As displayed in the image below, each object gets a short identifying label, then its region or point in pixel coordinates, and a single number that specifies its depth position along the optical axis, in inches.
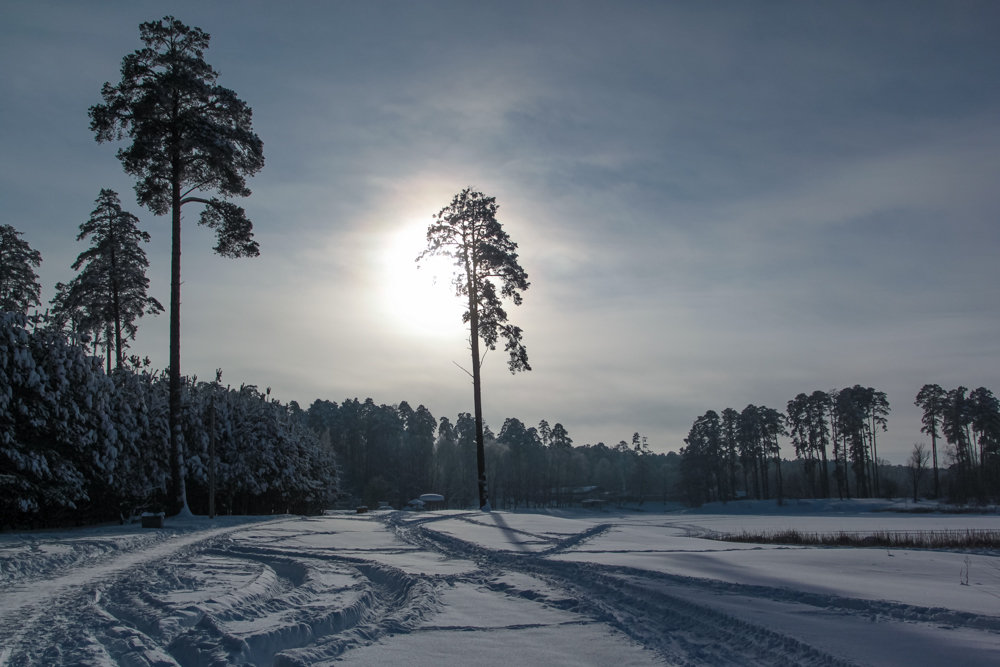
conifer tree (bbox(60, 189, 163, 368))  1533.0
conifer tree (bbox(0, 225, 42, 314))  1628.9
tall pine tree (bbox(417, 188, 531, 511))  1257.0
